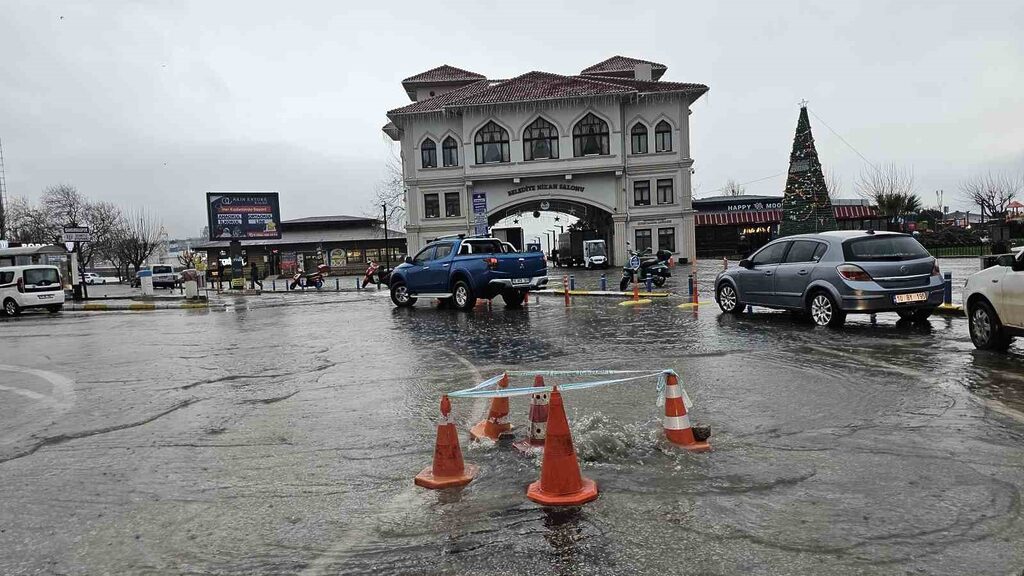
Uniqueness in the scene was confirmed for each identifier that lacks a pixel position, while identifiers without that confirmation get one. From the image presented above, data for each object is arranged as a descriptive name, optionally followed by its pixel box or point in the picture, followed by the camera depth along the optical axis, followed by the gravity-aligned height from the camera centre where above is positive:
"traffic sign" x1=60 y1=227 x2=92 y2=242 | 29.69 +1.96
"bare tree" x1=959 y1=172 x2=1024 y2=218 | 59.25 +3.82
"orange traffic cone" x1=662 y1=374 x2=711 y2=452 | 5.15 -1.21
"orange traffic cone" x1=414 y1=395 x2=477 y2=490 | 4.52 -1.30
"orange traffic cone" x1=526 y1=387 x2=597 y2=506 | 4.11 -1.28
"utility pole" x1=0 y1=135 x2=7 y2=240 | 66.71 +6.27
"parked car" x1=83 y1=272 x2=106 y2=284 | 78.45 -0.02
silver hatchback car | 11.00 -0.46
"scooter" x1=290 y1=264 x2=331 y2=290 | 38.12 -0.53
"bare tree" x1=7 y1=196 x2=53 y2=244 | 70.88 +5.70
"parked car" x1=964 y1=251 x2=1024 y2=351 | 8.15 -0.74
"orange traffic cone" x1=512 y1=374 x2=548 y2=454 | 5.18 -1.23
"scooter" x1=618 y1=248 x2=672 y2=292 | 22.20 -0.43
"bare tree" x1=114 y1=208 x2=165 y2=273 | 85.94 +4.23
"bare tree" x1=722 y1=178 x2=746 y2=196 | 103.51 +9.44
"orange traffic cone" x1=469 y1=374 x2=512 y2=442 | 5.49 -1.28
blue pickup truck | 17.69 -0.23
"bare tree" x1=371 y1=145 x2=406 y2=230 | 62.75 +5.90
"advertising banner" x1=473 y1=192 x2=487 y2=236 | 25.30 +1.83
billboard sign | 48.69 +4.12
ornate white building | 49.53 +7.69
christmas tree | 34.31 +2.86
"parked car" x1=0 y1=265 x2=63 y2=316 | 24.03 -0.26
